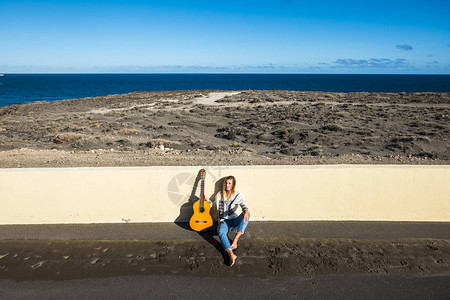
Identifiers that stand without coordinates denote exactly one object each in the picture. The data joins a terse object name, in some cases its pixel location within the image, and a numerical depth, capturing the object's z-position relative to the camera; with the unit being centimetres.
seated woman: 486
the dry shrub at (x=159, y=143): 1424
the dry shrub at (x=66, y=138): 1482
